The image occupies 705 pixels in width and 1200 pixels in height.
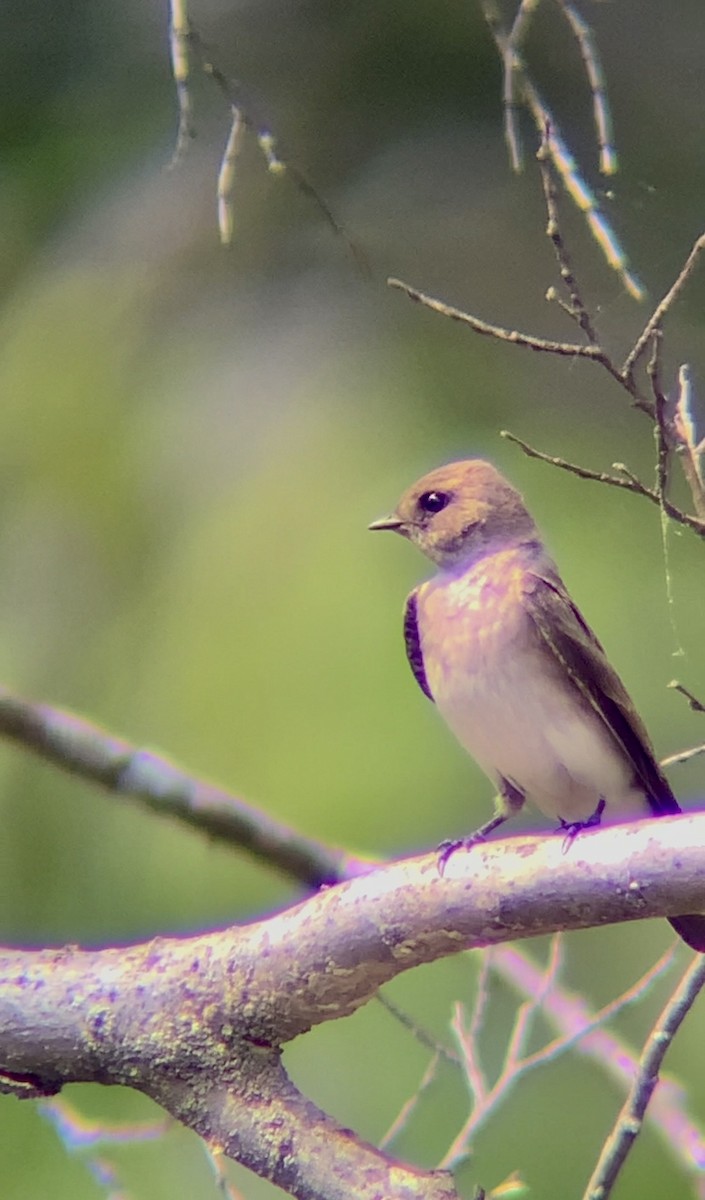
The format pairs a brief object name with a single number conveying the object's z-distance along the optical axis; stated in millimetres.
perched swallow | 3290
